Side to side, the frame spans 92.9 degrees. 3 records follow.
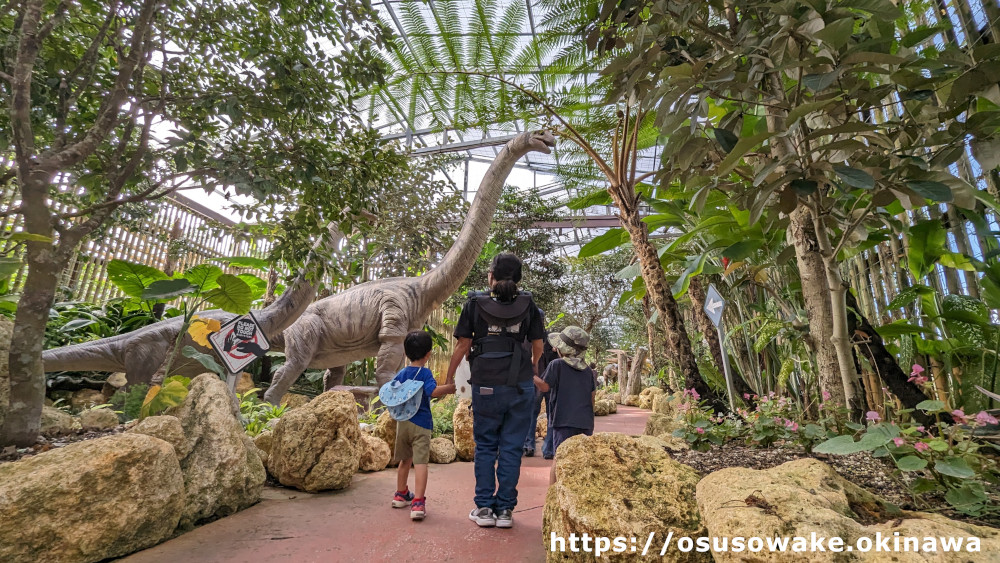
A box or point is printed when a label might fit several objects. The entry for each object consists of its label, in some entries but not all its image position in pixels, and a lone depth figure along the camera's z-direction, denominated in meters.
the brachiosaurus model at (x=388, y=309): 4.83
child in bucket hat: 3.04
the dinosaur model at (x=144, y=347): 4.04
